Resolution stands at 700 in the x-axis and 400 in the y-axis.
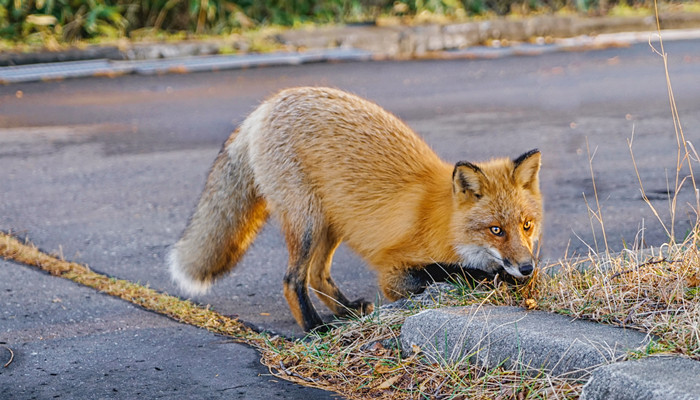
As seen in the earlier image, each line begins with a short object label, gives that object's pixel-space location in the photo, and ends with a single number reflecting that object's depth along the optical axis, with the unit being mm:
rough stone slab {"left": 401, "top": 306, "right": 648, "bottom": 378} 6504
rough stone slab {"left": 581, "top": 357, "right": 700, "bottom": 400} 5473
